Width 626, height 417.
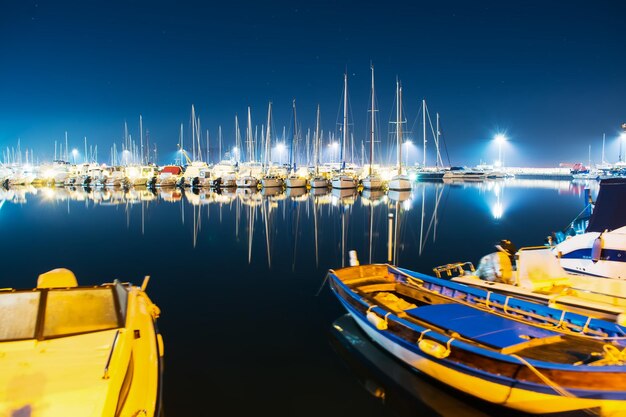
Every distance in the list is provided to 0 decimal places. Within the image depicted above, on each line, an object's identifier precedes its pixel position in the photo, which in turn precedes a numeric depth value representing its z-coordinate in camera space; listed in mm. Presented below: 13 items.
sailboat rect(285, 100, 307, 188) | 72938
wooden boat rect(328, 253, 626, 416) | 6457
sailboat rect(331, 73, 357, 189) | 68188
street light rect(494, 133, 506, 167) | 140612
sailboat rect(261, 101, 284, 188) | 73750
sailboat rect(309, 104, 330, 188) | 71562
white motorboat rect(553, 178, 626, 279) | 12867
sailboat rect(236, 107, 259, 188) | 77625
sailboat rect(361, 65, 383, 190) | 66938
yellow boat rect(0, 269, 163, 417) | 4738
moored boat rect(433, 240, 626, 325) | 9883
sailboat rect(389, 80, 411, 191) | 60281
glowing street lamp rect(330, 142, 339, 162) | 107950
